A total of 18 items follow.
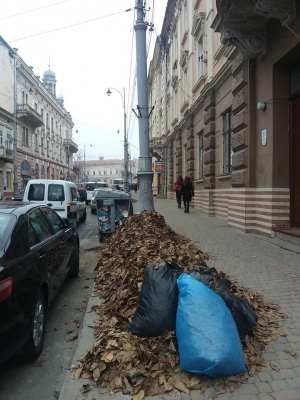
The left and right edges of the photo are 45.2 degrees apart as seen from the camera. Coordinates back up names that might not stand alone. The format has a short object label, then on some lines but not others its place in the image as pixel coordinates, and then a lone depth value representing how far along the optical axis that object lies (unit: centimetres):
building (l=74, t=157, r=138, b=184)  12888
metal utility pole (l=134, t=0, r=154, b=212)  898
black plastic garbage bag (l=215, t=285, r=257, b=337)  311
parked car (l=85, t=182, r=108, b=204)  3247
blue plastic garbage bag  255
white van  1220
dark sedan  279
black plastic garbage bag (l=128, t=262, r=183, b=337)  304
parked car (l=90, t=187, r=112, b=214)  1949
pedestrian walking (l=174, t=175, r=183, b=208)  1768
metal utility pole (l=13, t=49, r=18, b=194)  3453
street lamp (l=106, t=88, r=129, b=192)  3128
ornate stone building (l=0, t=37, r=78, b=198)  3716
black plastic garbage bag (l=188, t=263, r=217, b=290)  313
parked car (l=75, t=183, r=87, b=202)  3178
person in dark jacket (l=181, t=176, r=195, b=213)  1570
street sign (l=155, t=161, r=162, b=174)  3065
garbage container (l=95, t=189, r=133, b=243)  961
